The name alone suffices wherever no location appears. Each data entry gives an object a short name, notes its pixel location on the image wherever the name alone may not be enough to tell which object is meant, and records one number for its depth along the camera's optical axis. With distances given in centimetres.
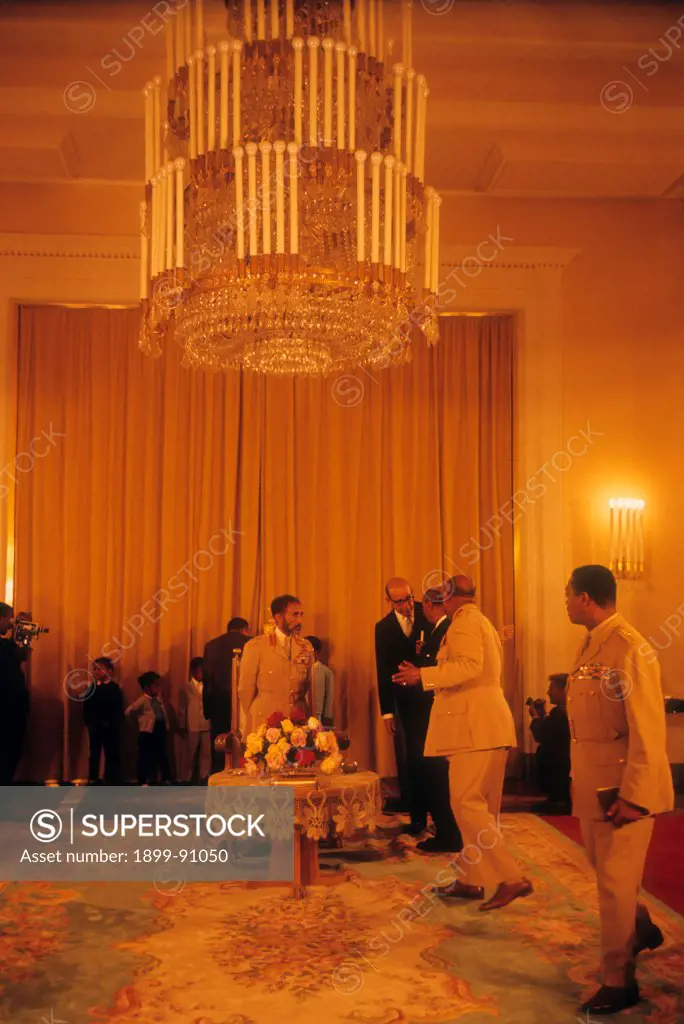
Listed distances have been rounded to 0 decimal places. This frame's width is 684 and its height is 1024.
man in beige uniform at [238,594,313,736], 669
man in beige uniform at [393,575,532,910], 547
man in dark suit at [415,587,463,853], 664
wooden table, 556
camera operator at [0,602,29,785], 773
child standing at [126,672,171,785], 860
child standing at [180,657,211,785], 883
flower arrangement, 583
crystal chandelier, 524
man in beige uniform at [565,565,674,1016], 391
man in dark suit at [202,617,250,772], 846
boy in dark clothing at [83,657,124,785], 871
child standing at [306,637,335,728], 822
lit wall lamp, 905
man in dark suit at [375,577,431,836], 739
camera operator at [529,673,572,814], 831
